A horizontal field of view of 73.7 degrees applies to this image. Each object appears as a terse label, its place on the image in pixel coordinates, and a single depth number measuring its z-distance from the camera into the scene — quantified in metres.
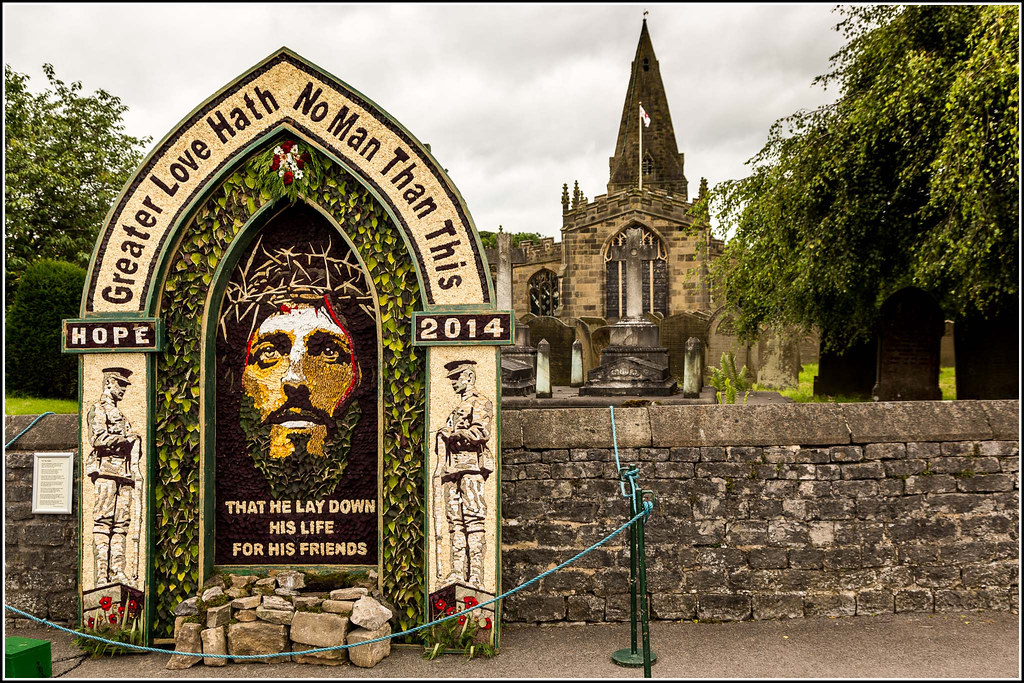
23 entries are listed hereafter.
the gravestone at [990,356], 10.19
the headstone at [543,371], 14.88
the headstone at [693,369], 14.03
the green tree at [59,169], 15.37
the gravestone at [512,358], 14.89
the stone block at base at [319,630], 4.15
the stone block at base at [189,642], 4.14
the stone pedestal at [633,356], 14.30
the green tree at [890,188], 8.18
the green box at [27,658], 3.64
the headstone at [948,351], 23.08
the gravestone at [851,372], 13.32
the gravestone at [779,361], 16.25
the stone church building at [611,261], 30.34
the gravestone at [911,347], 10.49
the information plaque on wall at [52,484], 4.85
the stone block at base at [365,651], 4.11
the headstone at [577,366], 16.69
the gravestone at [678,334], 20.25
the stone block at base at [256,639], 4.19
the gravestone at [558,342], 19.23
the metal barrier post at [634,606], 3.88
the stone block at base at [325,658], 4.14
